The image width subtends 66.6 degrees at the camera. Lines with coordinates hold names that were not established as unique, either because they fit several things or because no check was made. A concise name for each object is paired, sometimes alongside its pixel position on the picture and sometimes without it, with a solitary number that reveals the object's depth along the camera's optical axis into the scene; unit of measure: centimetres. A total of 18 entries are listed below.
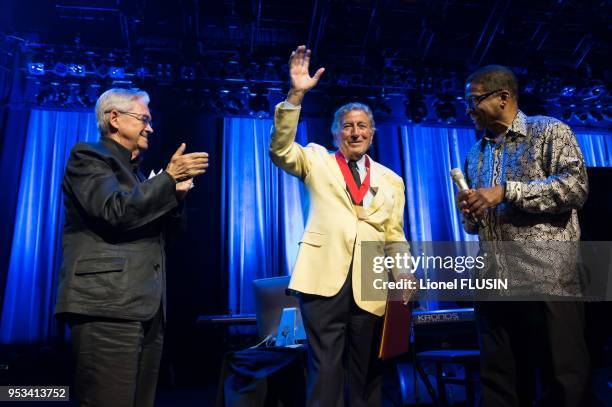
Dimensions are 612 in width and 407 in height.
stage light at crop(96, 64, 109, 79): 492
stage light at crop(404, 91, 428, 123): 558
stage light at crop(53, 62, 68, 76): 486
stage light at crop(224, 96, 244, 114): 541
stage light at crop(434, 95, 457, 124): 556
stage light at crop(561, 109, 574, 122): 580
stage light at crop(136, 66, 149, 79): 499
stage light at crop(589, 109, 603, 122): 579
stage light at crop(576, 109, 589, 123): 580
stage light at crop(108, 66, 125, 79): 496
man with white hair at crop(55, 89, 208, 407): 143
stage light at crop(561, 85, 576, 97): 541
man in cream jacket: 179
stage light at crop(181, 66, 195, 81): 508
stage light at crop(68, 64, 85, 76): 488
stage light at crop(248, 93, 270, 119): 536
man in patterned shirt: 146
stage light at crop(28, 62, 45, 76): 483
